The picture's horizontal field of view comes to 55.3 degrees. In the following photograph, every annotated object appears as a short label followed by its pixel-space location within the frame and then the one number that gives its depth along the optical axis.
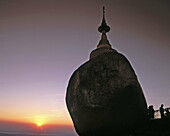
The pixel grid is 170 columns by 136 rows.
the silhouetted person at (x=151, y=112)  13.16
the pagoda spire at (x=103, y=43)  19.64
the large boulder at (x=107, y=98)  12.19
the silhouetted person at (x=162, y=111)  12.78
